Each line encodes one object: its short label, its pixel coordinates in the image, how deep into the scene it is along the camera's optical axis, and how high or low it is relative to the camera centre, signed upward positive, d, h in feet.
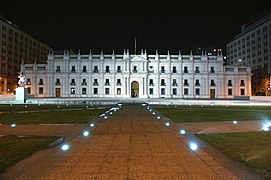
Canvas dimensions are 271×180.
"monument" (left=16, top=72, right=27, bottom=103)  150.20 +1.37
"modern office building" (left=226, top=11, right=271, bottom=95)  285.43 +63.52
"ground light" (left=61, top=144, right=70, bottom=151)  28.91 -6.36
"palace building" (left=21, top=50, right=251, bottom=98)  259.19 +19.33
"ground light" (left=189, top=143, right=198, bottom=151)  29.24 -6.36
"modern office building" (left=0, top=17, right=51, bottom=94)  275.18 +55.34
